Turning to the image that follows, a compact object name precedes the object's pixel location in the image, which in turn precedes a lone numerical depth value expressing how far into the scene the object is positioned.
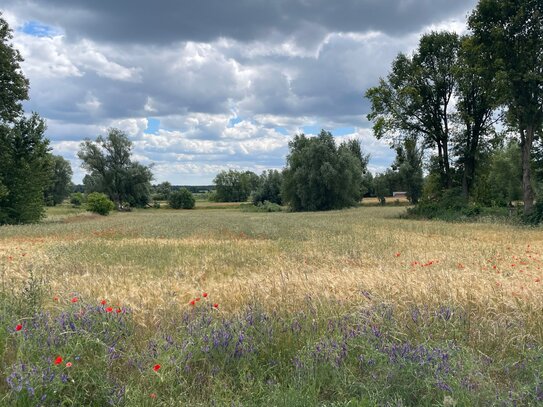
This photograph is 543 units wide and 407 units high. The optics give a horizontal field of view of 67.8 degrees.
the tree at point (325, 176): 69.06
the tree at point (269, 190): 99.12
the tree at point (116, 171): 89.75
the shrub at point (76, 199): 111.16
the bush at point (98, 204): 63.28
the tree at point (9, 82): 32.75
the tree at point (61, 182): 104.40
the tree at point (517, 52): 25.75
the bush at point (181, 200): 110.78
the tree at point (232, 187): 149.12
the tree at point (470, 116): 30.86
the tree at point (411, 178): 82.31
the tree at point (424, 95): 36.12
